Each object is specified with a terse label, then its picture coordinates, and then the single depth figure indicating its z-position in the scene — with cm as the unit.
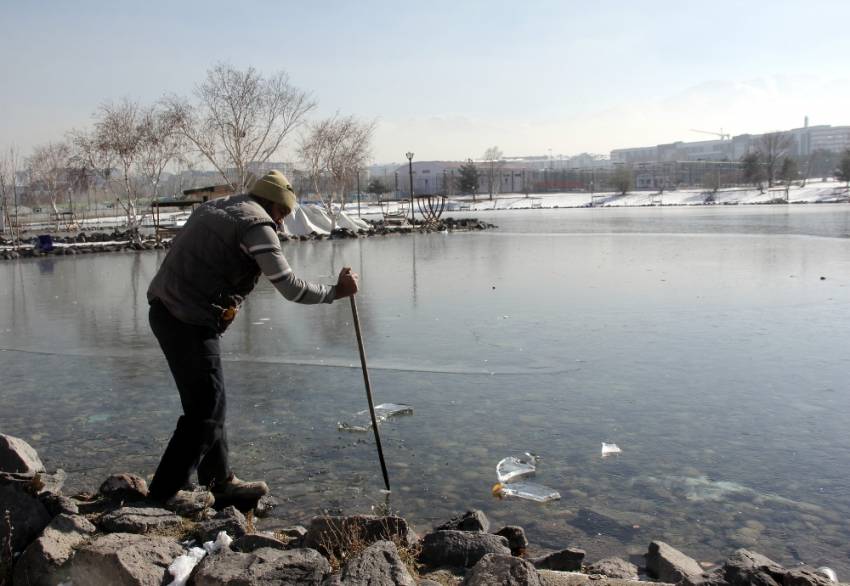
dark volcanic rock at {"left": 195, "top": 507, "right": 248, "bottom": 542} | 355
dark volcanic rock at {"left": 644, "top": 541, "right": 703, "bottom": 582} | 316
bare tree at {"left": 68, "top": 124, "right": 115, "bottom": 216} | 3388
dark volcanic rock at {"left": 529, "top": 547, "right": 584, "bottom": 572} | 326
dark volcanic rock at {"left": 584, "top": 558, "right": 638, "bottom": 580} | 318
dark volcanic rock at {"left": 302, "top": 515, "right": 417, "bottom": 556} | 328
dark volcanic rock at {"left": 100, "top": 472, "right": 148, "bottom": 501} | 402
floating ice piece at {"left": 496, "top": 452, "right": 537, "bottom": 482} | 444
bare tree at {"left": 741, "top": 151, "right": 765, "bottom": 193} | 9941
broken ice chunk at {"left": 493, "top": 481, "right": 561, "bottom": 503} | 416
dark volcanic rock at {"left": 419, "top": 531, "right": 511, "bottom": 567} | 327
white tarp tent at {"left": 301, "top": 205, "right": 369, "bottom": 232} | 3509
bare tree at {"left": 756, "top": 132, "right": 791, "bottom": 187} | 10112
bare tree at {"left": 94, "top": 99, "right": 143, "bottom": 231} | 3288
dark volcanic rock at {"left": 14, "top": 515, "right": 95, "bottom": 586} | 321
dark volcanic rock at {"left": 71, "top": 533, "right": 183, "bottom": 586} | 299
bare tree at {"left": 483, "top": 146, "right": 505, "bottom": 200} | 13562
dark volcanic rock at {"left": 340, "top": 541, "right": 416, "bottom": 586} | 281
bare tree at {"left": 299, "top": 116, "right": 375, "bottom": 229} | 4119
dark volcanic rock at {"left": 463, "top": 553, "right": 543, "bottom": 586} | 278
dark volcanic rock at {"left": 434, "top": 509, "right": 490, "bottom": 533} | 362
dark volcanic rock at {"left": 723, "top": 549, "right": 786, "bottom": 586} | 283
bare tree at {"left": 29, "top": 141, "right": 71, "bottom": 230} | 4116
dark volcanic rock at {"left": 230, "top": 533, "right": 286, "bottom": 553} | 335
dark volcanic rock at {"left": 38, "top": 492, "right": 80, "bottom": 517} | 371
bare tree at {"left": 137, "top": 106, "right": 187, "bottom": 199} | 3353
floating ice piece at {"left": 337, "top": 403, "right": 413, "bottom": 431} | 545
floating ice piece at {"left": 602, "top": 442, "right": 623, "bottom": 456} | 483
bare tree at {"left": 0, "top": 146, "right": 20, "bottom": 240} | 3422
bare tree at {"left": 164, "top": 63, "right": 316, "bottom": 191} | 3316
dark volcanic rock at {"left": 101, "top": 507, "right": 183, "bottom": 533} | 359
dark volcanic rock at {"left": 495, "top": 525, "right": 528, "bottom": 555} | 354
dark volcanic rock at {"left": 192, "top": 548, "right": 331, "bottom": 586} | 290
